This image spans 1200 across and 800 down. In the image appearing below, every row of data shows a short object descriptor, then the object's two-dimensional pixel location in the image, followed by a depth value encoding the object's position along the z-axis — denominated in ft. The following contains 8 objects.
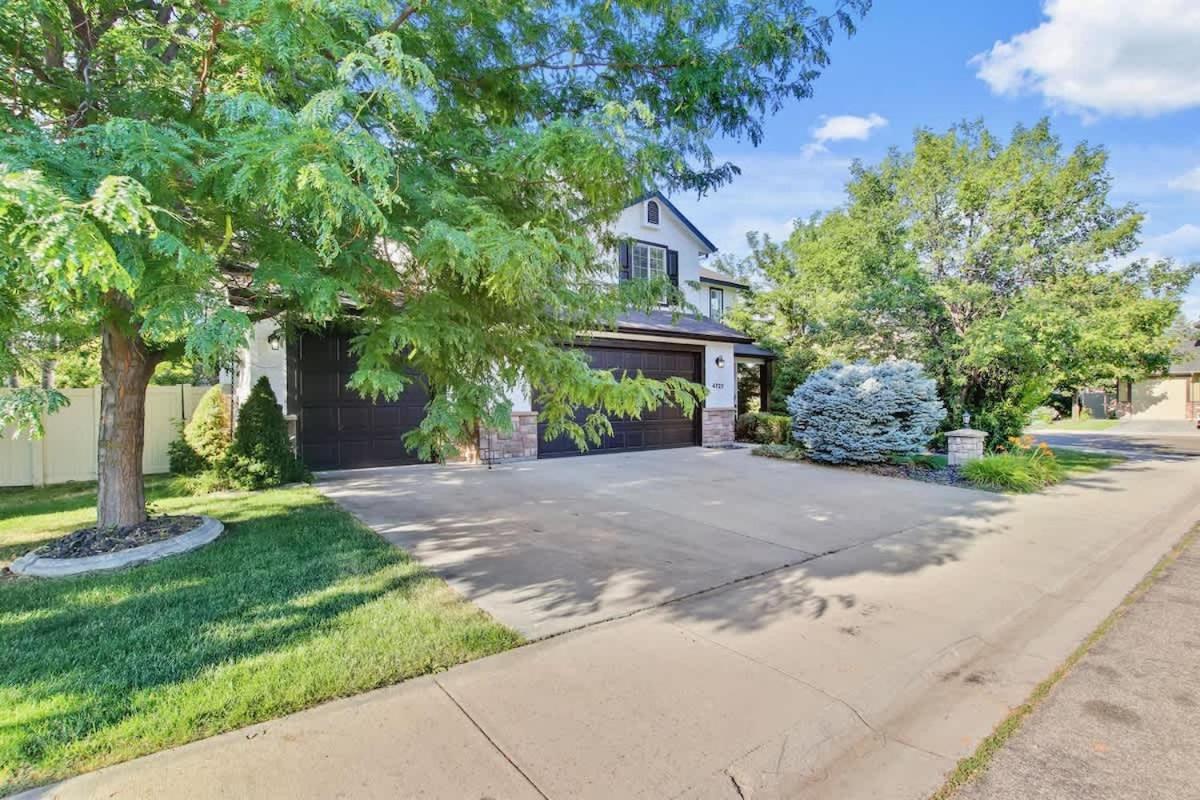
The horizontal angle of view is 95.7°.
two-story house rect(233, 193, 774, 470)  31.50
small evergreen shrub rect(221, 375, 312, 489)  26.43
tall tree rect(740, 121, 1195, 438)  36.76
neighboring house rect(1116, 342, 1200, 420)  98.10
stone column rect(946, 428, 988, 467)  34.19
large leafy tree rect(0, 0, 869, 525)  8.35
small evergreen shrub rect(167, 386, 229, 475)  27.68
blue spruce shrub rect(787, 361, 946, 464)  35.53
